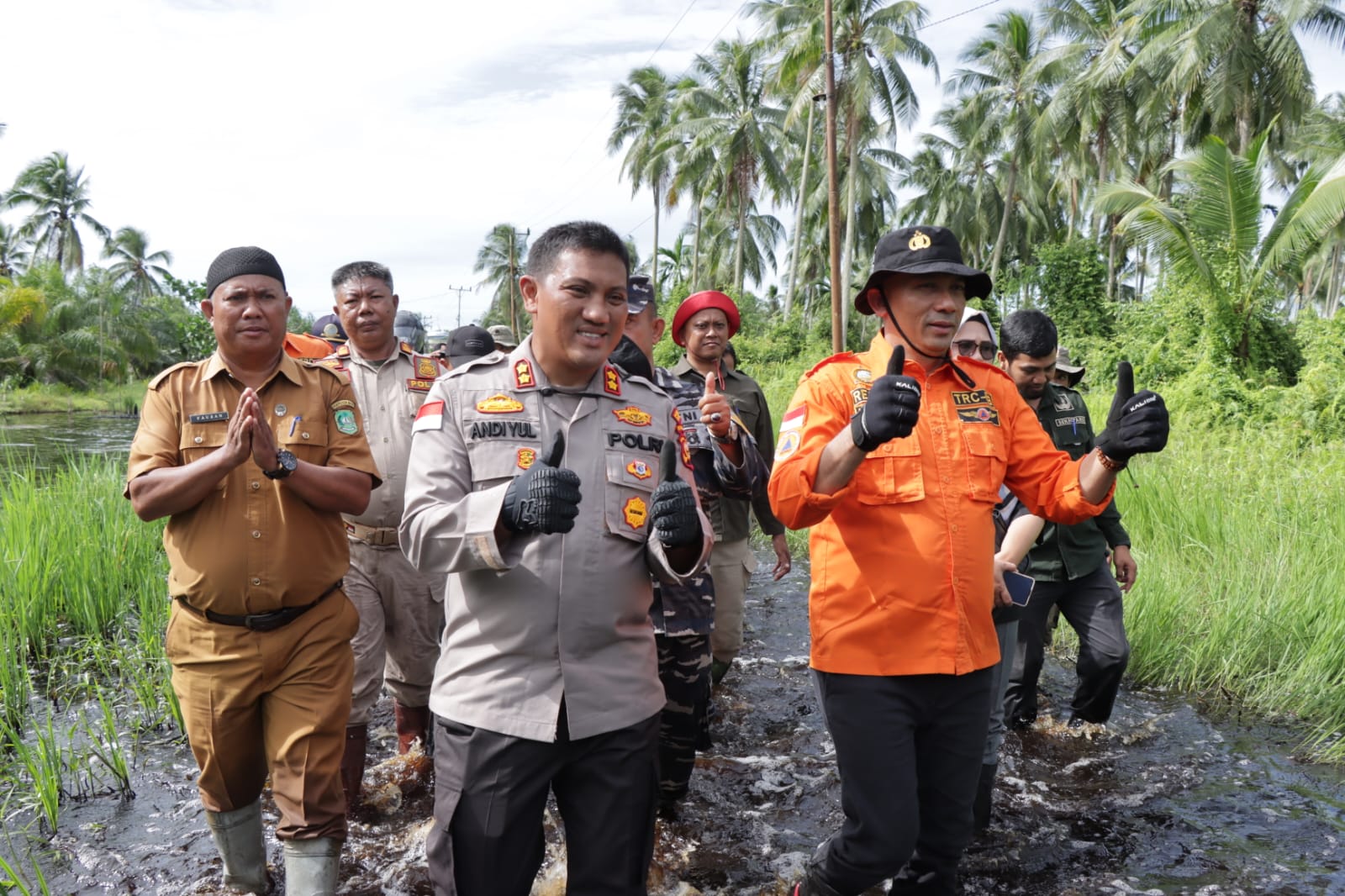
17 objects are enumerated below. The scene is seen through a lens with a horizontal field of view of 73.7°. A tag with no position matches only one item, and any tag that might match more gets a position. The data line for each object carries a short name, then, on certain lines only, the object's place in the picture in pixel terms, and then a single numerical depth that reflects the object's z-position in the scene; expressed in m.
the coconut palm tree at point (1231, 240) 14.85
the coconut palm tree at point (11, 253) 45.38
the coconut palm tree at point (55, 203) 49.28
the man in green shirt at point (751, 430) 4.55
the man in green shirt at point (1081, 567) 4.20
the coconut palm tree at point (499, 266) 55.62
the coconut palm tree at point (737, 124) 34.62
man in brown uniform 2.69
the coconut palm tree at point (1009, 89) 32.50
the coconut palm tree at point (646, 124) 40.69
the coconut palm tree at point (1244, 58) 21.62
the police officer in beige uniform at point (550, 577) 2.01
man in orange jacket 2.42
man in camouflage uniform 3.44
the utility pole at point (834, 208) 16.19
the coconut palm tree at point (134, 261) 54.81
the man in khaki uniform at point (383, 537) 3.83
